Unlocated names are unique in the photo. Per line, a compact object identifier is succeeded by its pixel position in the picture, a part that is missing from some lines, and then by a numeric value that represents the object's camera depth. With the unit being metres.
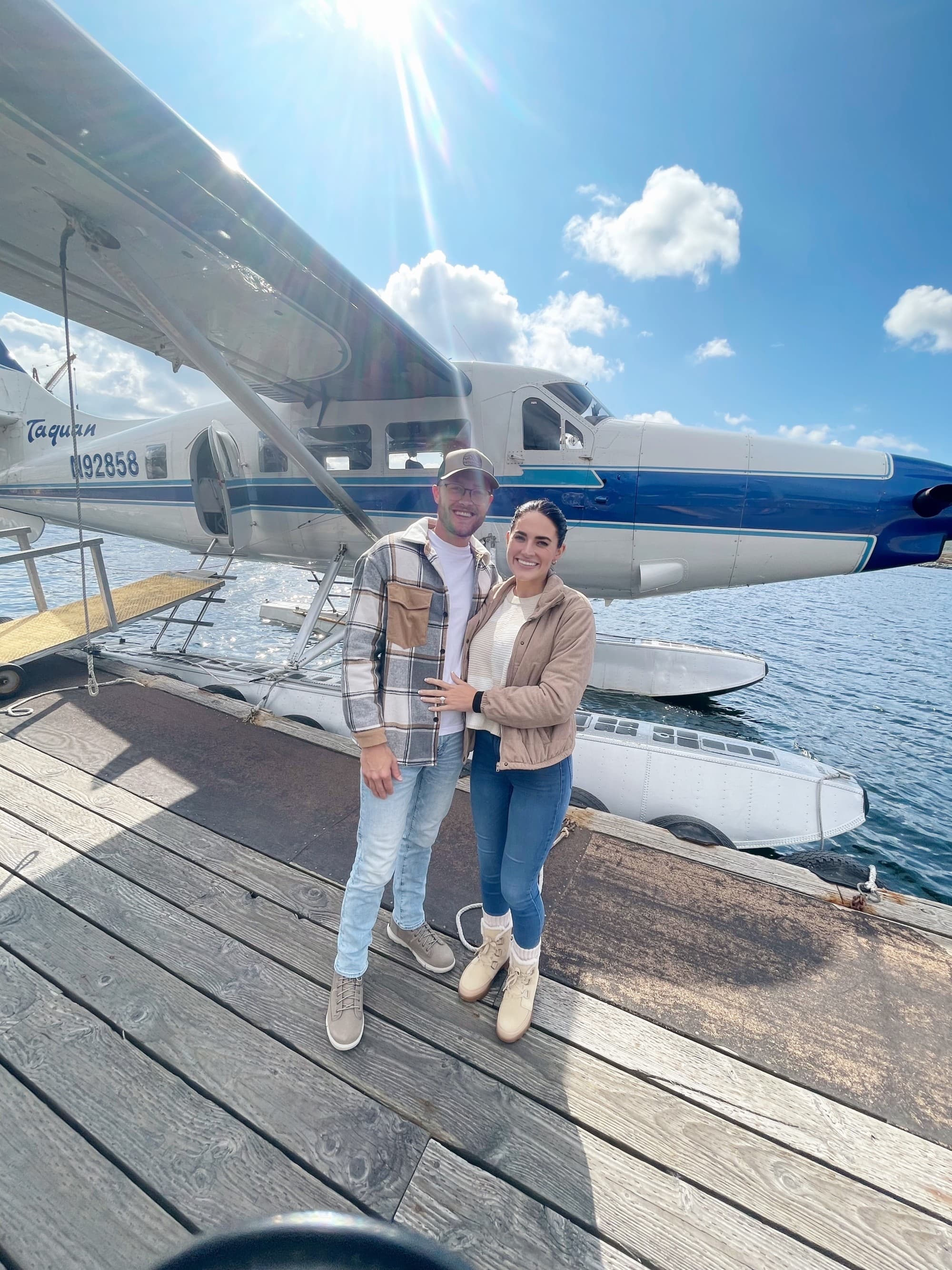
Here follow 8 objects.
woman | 1.54
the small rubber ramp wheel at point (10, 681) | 4.34
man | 1.61
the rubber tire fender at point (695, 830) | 3.39
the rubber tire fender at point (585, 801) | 3.53
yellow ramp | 4.60
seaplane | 3.18
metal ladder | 6.12
